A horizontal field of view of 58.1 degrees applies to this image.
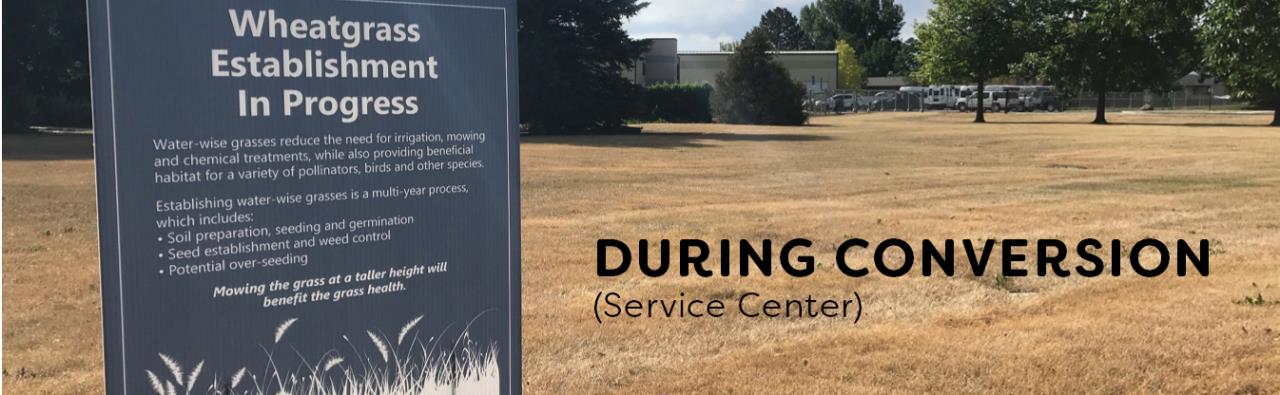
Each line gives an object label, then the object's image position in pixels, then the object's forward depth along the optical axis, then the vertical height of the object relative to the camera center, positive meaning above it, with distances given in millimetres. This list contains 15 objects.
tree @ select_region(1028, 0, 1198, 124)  55594 +1769
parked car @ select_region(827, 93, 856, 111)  68500 -478
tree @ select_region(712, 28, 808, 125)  46469 +265
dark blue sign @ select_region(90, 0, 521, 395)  3107 -282
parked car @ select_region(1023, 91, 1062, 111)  75062 -519
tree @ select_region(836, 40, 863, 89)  69562 +1671
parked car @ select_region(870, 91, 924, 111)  78019 -479
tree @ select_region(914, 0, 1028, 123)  56531 +2635
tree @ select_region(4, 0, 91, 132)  33625 +1275
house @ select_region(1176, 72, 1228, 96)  105762 +507
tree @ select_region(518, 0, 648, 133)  38750 +1114
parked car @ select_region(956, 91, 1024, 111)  73738 -562
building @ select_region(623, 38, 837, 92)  51500 +1411
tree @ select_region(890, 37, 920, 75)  75000 +2472
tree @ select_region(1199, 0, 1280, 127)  19453 +929
